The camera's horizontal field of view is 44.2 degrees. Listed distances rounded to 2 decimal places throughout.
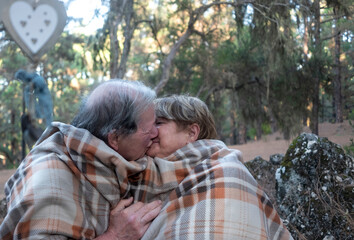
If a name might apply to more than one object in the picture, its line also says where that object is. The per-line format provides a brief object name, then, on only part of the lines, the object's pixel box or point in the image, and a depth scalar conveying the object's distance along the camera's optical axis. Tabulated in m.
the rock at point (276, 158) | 5.35
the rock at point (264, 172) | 4.82
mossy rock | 3.03
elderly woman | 1.75
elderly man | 1.61
